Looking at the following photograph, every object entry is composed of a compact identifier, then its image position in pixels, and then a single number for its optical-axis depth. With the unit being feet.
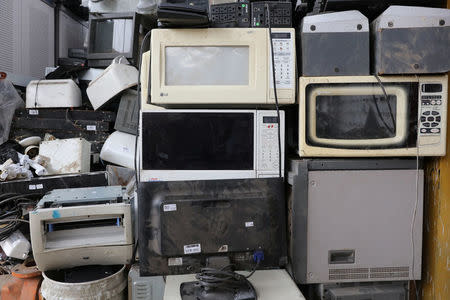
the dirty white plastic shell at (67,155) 6.55
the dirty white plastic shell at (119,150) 6.89
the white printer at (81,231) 4.80
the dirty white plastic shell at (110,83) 7.07
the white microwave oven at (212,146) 4.40
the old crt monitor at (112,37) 8.09
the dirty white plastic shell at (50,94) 7.39
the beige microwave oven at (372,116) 4.23
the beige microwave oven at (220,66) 4.33
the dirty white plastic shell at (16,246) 5.57
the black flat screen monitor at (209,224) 3.45
